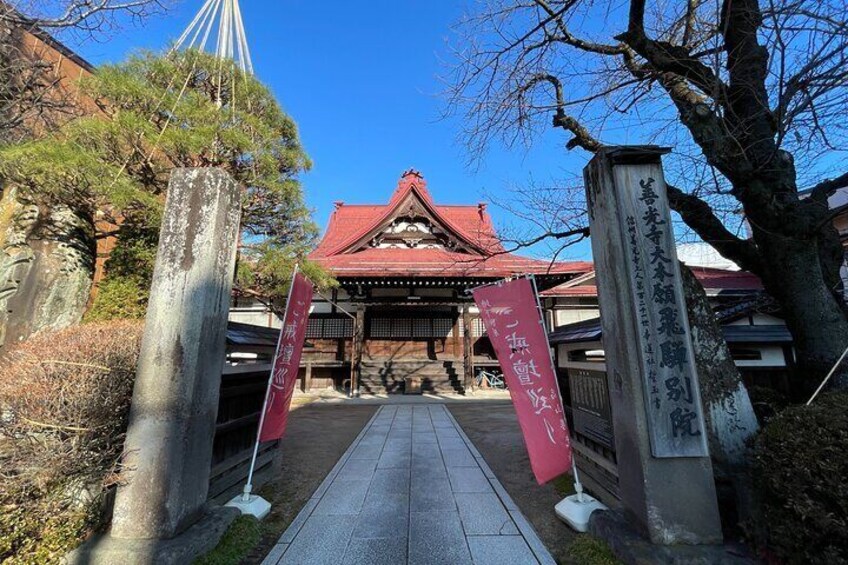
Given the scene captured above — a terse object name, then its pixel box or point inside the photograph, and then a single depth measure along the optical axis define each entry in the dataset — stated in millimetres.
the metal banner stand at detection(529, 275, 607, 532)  3245
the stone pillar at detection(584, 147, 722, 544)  2631
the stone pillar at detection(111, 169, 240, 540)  2641
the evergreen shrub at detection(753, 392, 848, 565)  1840
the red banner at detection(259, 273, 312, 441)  3863
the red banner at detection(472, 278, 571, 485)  3574
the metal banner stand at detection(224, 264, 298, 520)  3454
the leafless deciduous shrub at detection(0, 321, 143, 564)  2289
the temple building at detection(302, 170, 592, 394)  13406
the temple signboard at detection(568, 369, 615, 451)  3619
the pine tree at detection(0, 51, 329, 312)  5391
